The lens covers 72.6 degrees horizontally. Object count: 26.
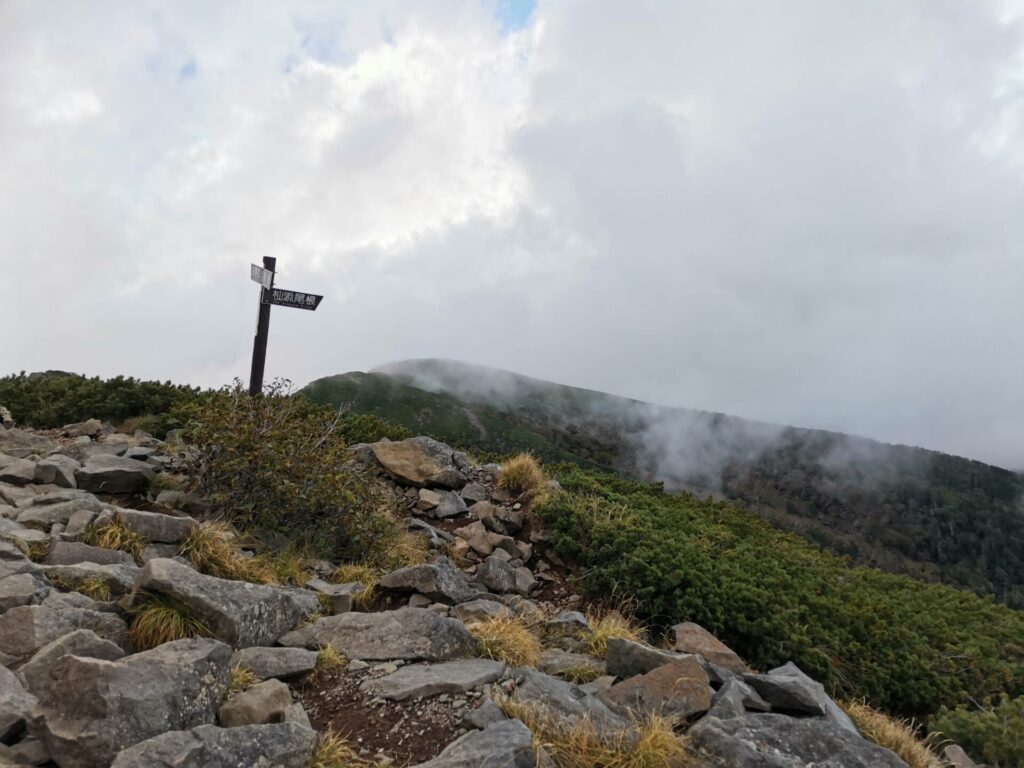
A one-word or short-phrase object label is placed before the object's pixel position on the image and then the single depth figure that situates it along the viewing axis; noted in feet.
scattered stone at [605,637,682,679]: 20.27
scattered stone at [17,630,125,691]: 14.60
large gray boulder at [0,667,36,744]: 13.39
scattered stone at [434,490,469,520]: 38.91
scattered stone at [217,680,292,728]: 15.23
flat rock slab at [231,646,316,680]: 17.71
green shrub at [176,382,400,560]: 29.50
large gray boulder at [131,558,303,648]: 18.42
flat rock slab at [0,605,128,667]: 16.33
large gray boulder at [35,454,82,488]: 29.55
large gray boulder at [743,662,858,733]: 19.52
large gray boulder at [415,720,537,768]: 14.47
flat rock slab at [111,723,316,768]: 12.55
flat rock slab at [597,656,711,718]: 18.16
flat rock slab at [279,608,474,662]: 19.99
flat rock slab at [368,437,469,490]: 41.14
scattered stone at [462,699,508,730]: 16.40
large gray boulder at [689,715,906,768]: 15.85
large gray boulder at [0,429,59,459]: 35.28
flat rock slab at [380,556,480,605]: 26.17
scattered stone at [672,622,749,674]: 24.67
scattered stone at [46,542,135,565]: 21.54
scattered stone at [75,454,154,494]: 30.07
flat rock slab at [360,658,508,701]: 17.79
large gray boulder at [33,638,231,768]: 12.91
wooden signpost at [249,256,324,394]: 43.11
